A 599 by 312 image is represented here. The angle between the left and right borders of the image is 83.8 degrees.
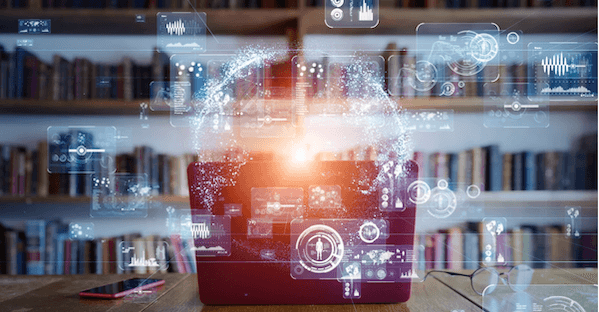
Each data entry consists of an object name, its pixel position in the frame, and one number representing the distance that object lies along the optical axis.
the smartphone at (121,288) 0.64
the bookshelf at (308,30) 1.29
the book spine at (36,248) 1.45
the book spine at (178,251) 1.27
